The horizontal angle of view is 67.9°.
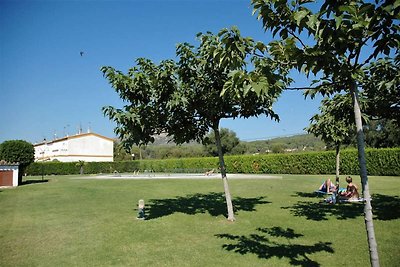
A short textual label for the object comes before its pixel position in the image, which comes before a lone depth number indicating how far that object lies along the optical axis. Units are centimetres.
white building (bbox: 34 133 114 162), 7012
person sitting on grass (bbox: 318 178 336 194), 1471
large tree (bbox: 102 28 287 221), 825
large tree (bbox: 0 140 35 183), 2795
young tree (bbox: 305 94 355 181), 1212
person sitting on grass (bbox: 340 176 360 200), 1204
